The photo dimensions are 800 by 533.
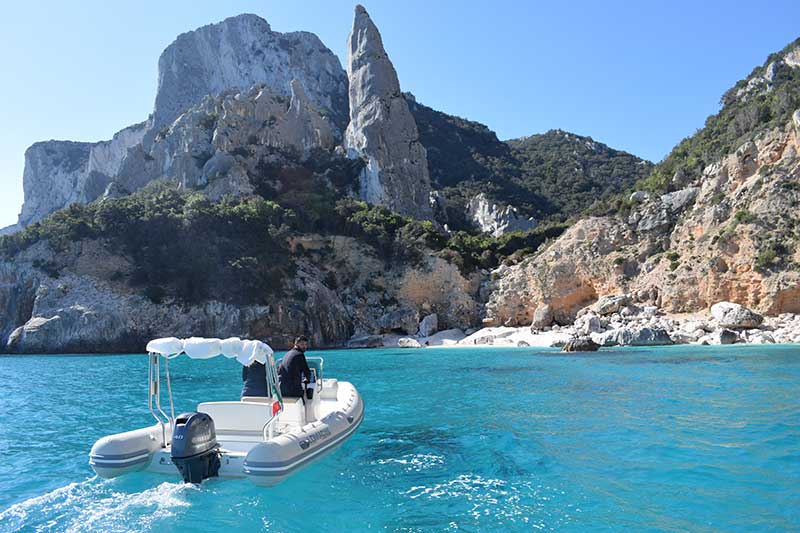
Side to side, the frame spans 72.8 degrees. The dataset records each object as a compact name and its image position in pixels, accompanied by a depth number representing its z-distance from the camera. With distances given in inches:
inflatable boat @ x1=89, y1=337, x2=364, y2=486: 295.4
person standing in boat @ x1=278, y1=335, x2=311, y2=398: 401.4
